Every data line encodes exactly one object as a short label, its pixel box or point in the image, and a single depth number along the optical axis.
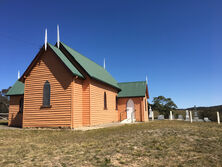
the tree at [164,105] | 36.06
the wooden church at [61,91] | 15.58
